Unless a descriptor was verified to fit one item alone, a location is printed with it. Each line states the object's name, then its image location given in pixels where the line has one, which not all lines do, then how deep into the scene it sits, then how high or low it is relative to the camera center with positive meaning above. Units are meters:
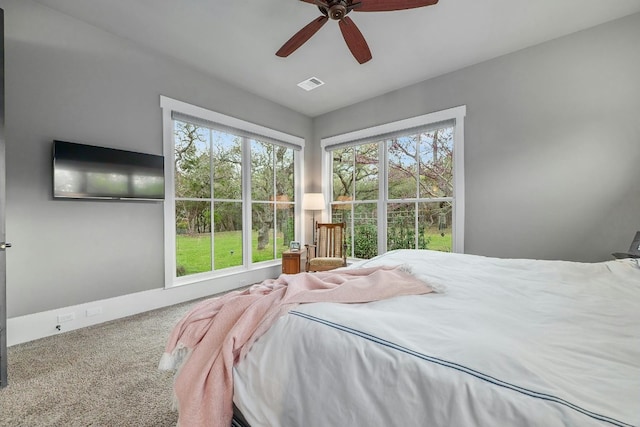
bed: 0.60 -0.41
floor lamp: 4.55 +0.18
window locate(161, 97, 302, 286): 3.37 +0.28
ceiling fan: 1.84 +1.43
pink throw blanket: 0.98 -0.47
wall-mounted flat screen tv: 2.49 +0.41
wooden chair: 4.33 -0.51
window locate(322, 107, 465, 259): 3.59 +0.42
